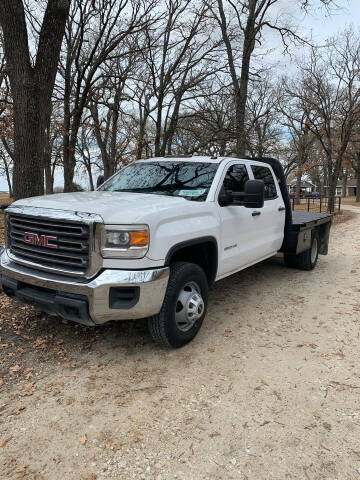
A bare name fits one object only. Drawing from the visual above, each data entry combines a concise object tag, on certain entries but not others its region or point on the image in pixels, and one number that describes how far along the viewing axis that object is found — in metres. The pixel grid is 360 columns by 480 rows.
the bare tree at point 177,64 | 15.07
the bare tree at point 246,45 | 13.28
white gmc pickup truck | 3.03
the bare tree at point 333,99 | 18.36
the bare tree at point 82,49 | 12.06
